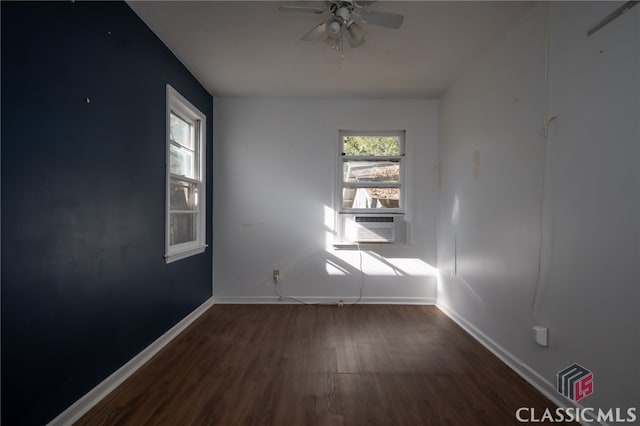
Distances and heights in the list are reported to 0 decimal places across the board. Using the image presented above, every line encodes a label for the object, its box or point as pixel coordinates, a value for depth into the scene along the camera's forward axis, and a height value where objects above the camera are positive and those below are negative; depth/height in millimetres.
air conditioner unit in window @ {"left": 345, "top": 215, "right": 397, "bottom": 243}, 3531 -226
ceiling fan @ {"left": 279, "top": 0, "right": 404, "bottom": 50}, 1771 +1265
